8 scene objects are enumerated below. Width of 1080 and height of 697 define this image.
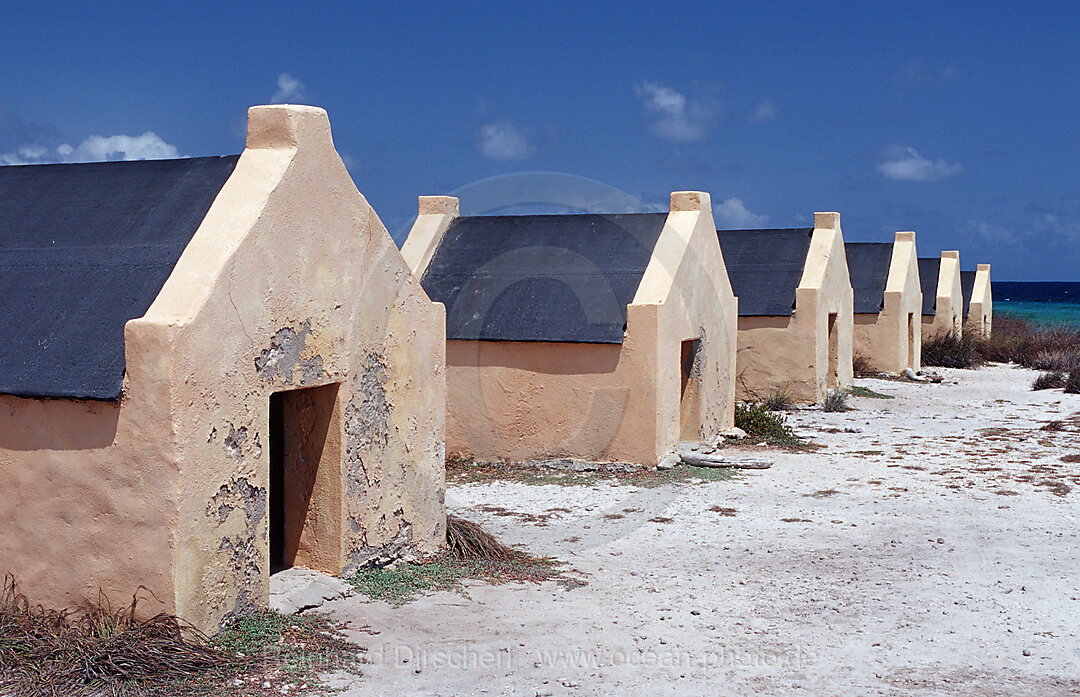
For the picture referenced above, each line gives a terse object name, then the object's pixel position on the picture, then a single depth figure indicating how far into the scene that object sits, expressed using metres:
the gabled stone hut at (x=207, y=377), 5.75
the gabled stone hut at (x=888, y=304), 26.45
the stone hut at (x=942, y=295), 32.28
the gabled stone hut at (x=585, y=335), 12.88
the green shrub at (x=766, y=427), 15.45
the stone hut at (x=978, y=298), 36.62
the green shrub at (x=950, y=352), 30.81
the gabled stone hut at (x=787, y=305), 19.94
